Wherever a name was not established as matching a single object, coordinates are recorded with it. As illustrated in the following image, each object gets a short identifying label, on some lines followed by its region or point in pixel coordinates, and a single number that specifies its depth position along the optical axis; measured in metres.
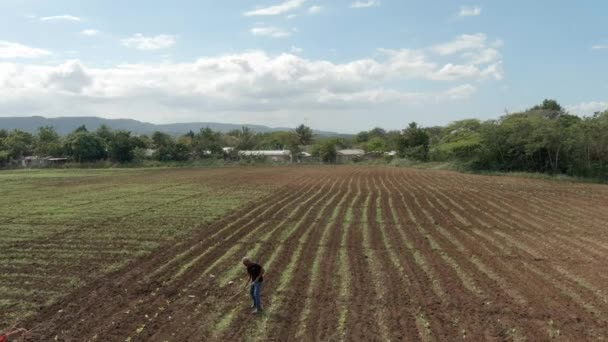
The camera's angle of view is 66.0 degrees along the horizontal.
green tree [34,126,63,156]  88.69
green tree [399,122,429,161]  78.31
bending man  9.77
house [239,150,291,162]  88.62
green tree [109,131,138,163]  79.62
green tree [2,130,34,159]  90.22
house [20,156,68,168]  88.81
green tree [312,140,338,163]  93.69
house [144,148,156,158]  84.12
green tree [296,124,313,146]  127.03
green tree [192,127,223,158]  88.06
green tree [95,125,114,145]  83.25
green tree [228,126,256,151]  103.56
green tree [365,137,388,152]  109.14
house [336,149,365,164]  94.82
